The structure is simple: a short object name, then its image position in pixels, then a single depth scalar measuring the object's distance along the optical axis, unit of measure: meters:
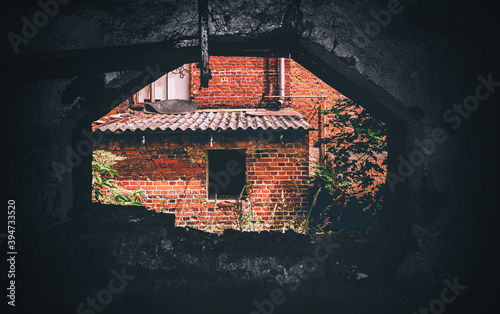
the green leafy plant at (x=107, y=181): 4.22
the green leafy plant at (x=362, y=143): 3.59
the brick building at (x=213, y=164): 5.90
